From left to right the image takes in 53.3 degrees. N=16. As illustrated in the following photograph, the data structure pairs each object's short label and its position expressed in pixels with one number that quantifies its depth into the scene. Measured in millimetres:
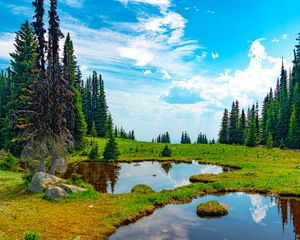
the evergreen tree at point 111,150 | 53000
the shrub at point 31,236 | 12648
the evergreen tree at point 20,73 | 46719
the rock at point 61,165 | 33356
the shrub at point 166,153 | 59781
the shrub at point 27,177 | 26109
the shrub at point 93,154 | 53344
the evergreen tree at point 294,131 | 74375
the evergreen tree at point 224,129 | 95688
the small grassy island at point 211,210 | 21630
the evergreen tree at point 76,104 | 61406
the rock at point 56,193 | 22844
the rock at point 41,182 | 24684
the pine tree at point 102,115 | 89812
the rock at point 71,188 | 23970
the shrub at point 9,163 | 38222
